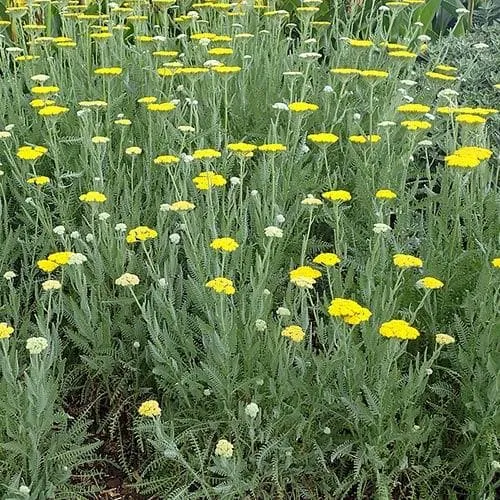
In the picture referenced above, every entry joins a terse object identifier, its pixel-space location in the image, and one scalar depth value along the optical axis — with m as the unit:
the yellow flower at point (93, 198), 2.48
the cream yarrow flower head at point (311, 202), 2.46
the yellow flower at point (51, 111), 2.79
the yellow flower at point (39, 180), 2.67
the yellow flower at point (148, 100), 2.97
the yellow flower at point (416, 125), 2.69
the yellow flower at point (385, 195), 2.54
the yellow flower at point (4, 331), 2.02
